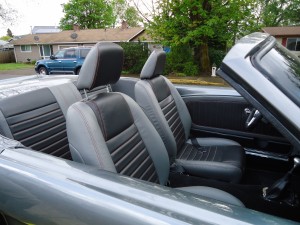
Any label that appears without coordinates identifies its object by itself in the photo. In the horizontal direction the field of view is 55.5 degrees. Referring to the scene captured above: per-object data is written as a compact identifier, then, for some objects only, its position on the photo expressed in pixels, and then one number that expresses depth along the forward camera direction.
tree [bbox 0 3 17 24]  23.81
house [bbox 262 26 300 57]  26.39
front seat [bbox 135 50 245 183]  2.35
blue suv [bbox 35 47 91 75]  15.77
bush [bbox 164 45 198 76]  15.74
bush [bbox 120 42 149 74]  17.15
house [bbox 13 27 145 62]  27.61
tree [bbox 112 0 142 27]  15.49
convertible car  1.04
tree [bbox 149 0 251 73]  13.41
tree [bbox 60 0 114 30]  38.66
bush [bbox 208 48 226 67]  16.27
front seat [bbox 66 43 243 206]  1.57
